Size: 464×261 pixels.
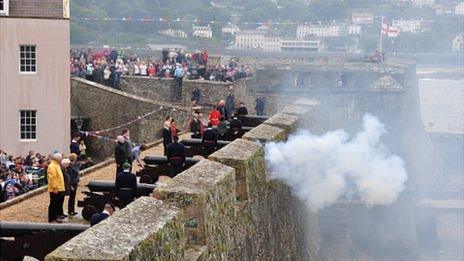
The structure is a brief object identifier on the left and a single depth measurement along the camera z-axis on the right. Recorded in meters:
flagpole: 38.28
